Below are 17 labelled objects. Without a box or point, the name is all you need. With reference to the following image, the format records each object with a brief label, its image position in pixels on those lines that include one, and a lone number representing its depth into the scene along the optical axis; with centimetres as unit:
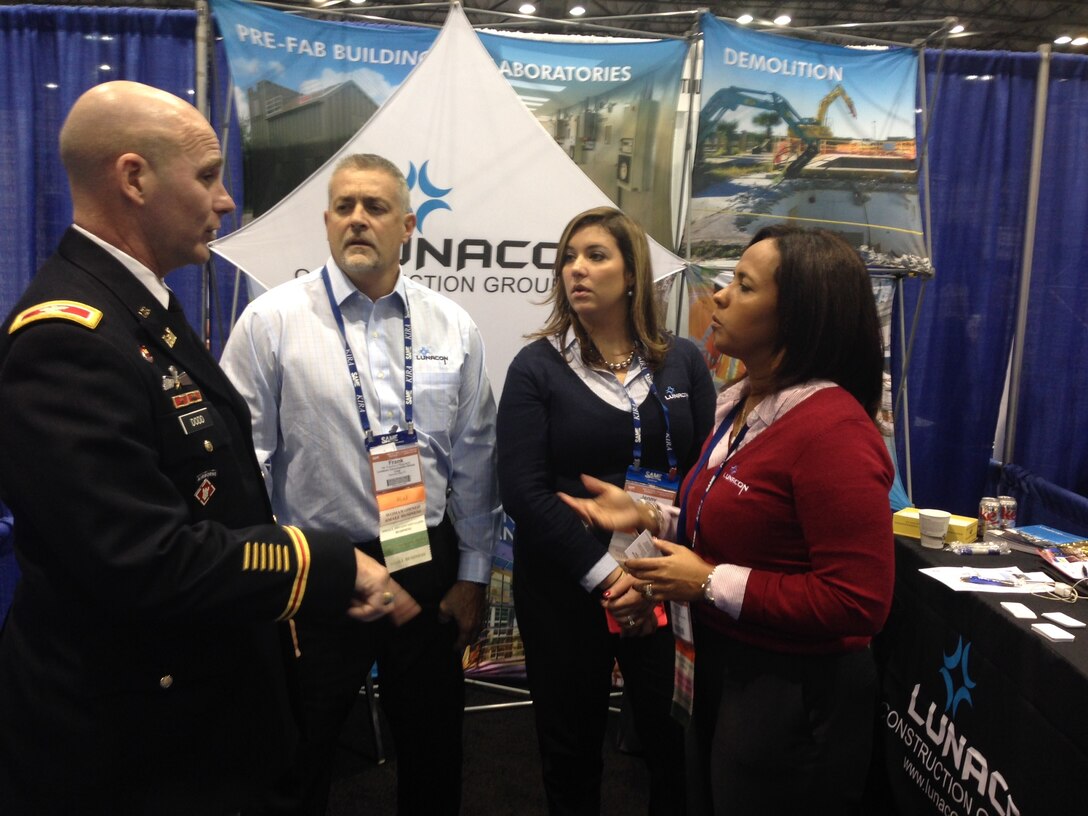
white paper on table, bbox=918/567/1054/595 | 189
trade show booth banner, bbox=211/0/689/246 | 248
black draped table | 149
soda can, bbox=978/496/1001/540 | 251
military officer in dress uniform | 97
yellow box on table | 229
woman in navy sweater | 175
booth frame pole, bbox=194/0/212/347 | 235
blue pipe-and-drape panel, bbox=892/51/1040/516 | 333
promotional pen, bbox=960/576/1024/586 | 193
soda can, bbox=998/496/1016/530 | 253
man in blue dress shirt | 169
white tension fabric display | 244
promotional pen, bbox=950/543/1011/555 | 221
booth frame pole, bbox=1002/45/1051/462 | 322
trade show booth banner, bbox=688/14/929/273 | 272
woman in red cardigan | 117
